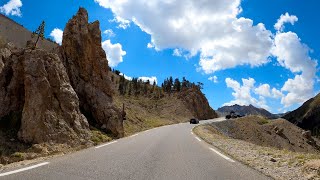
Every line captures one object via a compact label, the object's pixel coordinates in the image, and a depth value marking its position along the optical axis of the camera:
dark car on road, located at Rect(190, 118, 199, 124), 46.97
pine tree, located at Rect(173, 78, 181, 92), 103.48
